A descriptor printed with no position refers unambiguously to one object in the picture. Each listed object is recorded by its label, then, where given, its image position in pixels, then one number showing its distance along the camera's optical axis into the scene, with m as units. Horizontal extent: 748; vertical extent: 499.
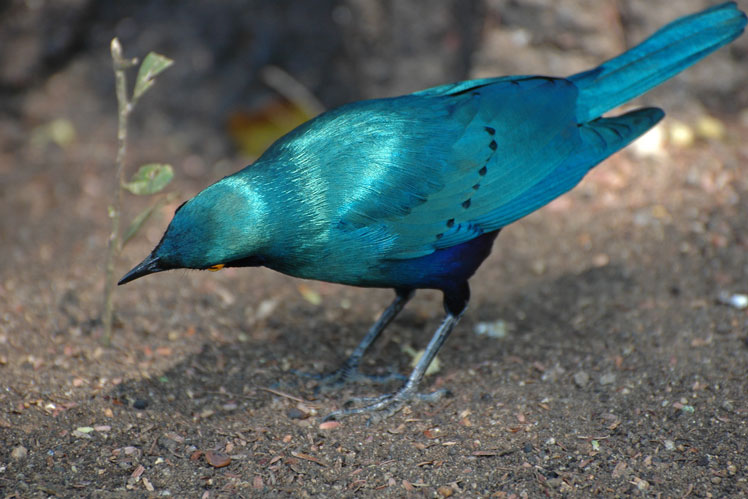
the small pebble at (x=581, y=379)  7.38
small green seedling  6.76
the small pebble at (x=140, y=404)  7.09
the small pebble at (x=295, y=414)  7.19
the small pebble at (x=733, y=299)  8.25
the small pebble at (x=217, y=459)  6.36
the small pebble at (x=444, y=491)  5.97
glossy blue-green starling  6.42
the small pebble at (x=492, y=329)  8.54
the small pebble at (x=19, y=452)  6.23
